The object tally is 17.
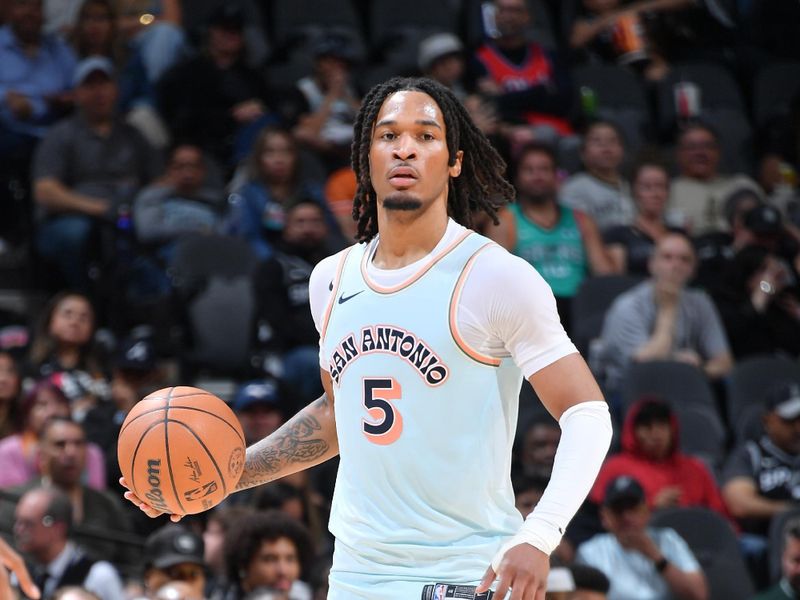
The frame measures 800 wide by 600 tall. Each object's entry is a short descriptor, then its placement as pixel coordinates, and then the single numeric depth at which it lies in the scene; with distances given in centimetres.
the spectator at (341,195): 1916
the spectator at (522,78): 2144
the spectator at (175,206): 1872
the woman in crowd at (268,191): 1889
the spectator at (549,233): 1847
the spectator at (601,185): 2012
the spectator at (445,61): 2095
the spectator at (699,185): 2102
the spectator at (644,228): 1958
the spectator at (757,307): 1908
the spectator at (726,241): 1952
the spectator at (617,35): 2410
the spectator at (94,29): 2075
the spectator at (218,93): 2053
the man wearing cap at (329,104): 2052
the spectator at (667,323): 1764
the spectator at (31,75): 1952
